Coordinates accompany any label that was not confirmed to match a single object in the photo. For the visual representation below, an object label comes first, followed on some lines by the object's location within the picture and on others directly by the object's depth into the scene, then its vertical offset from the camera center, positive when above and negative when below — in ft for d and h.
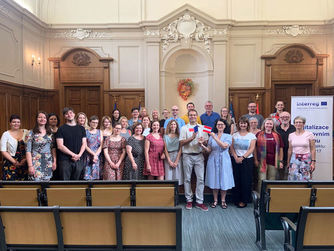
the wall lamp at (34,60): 24.53 +5.53
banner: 14.70 -0.60
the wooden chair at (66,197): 8.14 -2.55
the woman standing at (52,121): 13.30 -0.21
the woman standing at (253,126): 13.84 -0.55
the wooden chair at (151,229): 5.86 -2.59
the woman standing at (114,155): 12.60 -1.89
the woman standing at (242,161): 13.10 -2.35
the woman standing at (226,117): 16.07 -0.07
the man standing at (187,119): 18.25 -0.14
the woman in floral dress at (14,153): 12.06 -1.68
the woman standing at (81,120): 13.23 -0.16
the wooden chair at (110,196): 8.22 -2.54
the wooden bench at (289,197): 8.20 -2.63
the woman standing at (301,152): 12.32 -1.75
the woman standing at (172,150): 13.03 -1.71
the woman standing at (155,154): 12.71 -1.86
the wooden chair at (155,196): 8.28 -2.57
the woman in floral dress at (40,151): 11.60 -1.54
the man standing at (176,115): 17.79 +0.05
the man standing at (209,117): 18.71 -0.07
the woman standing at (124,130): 13.76 -0.73
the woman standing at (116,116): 17.12 +0.04
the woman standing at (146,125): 14.64 -0.49
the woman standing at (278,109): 16.31 +0.42
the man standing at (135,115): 16.60 +0.10
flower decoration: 28.55 +3.13
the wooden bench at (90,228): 5.90 -2.61
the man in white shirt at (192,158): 13.11 -2.14
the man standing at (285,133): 13.48 -0.92
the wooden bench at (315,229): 5.83 -2.65
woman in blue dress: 13.06 -2.45
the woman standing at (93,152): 12.59 -1.72
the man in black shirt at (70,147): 12.03 -1.42
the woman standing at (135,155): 12.69 -1.92
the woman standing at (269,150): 12.89 -1.72
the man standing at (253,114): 16.70 +0.12
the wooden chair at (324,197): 8.14 -2.59
